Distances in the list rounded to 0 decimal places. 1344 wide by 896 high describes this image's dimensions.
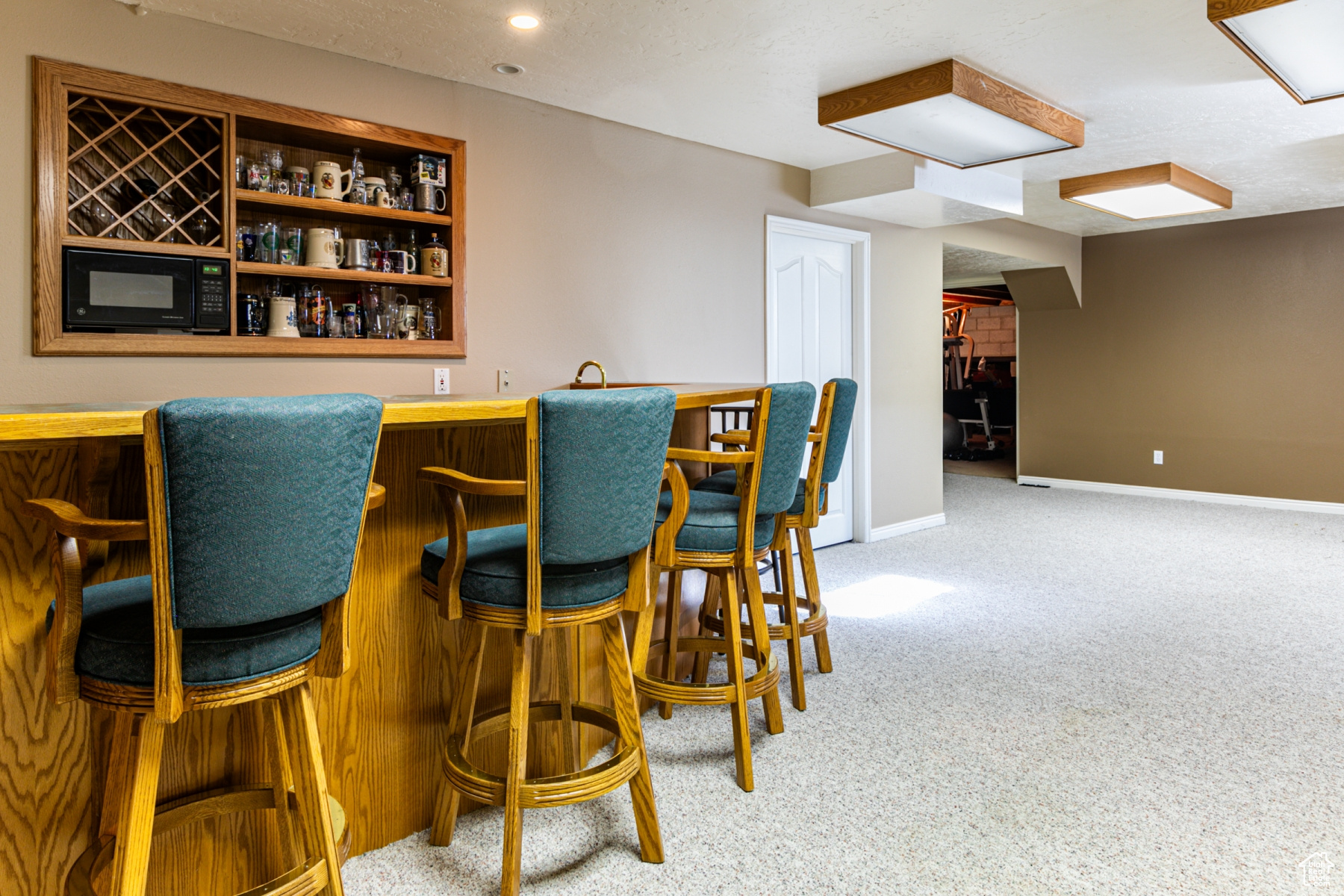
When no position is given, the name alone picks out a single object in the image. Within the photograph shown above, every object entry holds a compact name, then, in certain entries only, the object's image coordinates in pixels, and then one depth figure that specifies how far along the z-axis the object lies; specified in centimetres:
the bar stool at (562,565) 153
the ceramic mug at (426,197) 328
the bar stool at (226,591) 111
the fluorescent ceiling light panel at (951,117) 321
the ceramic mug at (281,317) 296
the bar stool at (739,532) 215
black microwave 256
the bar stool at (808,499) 265
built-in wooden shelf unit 249
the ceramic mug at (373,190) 318
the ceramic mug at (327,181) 306
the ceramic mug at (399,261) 325
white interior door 485
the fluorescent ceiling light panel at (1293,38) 238
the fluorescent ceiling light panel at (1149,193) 493
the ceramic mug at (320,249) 304
